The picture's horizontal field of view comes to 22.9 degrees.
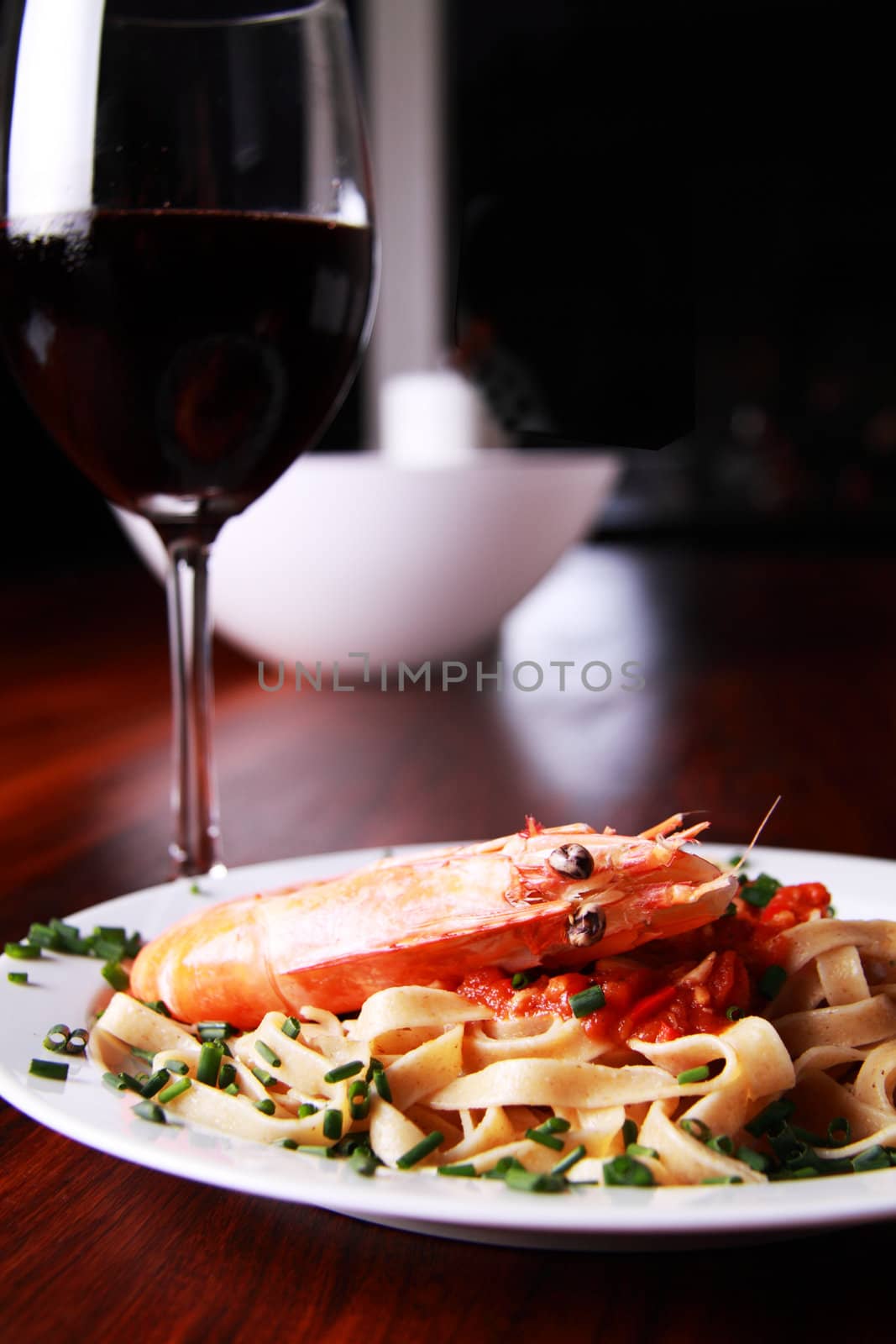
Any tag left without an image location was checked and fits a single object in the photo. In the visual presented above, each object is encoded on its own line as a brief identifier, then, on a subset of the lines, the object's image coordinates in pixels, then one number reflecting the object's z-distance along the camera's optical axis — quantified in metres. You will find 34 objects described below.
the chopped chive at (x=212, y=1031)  0.44
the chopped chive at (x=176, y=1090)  0.39
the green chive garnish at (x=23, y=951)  0.44
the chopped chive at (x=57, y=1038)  0.40
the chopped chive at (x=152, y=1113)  0.37
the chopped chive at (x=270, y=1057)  0.42
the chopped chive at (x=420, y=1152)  0.36
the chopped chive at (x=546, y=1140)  0.38
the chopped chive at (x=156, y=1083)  0.39
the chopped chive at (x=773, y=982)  0.44
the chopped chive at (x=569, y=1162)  0.37
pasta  0.38
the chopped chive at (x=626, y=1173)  0.35
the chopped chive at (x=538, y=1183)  0.34
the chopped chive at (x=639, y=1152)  0.37
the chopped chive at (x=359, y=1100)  0.39
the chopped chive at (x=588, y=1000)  0.41
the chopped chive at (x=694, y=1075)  0.40
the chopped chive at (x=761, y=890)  0.47
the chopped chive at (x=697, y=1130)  0.37
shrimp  0.43
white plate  0.33
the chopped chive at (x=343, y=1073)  0.39
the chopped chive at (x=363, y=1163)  0.35
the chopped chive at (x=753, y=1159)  0.37
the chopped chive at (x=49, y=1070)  0.38
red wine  0.47
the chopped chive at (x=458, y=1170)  0.36
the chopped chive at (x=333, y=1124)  0.38
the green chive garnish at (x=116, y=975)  0.44
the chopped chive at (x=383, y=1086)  0.39
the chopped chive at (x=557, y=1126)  0.38
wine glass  0.47
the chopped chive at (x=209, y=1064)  0.40
